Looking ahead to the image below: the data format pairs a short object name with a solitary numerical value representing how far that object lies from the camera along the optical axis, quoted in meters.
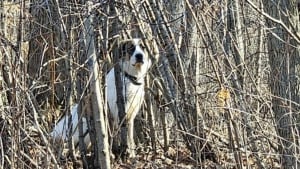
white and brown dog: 7.10
